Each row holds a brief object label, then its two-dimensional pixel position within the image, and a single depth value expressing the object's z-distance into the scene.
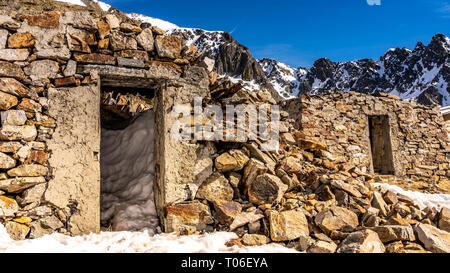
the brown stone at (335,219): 3.22
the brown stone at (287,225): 3.15
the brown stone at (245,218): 3.36
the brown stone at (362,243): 2.75
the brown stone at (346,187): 3.77
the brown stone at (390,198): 3.90
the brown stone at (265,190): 3.62
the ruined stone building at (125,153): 3.08
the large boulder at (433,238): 2.84
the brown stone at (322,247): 2.90
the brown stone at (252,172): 3.79
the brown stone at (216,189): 3.67
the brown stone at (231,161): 3.84
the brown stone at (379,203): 3.61
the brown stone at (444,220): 3.38
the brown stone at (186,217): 3.48
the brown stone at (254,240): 3.12
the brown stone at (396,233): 2.94
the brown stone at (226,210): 3.45
